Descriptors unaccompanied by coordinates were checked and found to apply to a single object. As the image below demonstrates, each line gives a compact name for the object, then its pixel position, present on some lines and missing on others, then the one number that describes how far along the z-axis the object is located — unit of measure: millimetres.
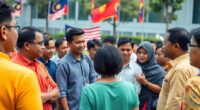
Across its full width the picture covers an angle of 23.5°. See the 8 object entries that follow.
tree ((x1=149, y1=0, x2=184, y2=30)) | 32688
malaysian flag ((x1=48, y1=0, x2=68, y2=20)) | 15607
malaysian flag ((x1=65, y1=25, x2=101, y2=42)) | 12086
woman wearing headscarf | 6262
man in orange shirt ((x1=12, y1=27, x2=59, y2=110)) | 4723
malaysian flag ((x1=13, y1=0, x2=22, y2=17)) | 19159
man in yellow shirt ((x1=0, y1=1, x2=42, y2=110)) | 2535
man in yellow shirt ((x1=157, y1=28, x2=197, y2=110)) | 4527
